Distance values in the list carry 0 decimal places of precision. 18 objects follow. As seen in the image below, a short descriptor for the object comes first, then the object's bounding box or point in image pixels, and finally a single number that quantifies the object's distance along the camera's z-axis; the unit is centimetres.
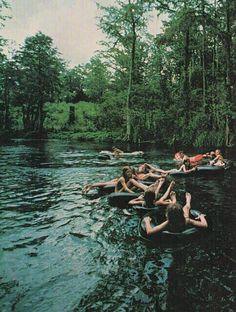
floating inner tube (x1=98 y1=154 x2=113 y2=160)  1331
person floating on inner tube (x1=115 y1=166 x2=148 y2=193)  673
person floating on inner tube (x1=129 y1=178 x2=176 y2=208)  558
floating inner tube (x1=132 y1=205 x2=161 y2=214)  543
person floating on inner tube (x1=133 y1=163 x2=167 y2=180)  791
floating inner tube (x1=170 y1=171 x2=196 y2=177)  946
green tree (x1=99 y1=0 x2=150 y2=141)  2172
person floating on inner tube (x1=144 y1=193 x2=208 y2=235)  432
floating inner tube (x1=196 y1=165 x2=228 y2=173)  953
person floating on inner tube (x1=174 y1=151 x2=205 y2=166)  1044
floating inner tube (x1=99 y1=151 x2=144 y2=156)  1394
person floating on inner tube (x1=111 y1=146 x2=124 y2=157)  1357
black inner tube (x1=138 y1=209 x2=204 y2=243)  427
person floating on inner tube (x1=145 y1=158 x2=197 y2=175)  956
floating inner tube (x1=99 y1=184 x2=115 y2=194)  728
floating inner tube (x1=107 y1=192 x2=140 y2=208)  622
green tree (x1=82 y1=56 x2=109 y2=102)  2990
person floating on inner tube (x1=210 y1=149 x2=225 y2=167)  1031
